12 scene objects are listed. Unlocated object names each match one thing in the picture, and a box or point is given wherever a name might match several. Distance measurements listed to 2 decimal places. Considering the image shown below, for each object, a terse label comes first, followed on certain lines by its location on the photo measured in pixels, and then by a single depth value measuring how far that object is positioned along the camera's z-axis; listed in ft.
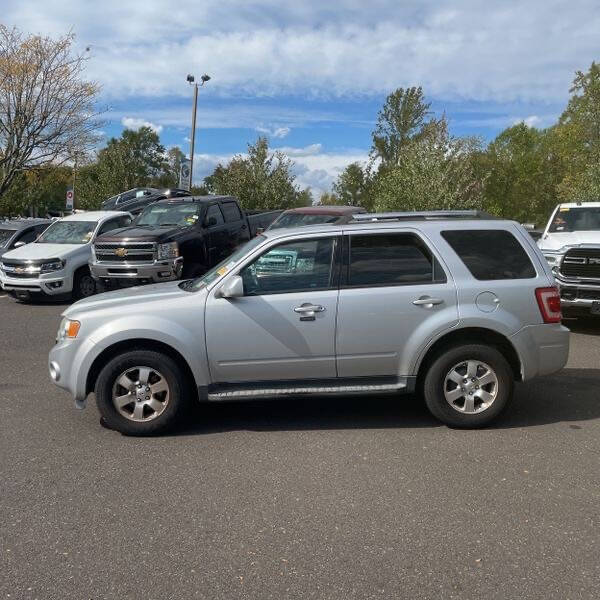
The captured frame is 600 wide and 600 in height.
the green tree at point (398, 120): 158.81
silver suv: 17.13
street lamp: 98.48
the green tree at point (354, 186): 151.85
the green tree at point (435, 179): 67.56
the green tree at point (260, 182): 90.43
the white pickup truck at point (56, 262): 41.98
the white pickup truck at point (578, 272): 30.83
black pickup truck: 40.75
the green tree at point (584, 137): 74.28
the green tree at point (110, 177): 127.24
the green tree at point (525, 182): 168.35
